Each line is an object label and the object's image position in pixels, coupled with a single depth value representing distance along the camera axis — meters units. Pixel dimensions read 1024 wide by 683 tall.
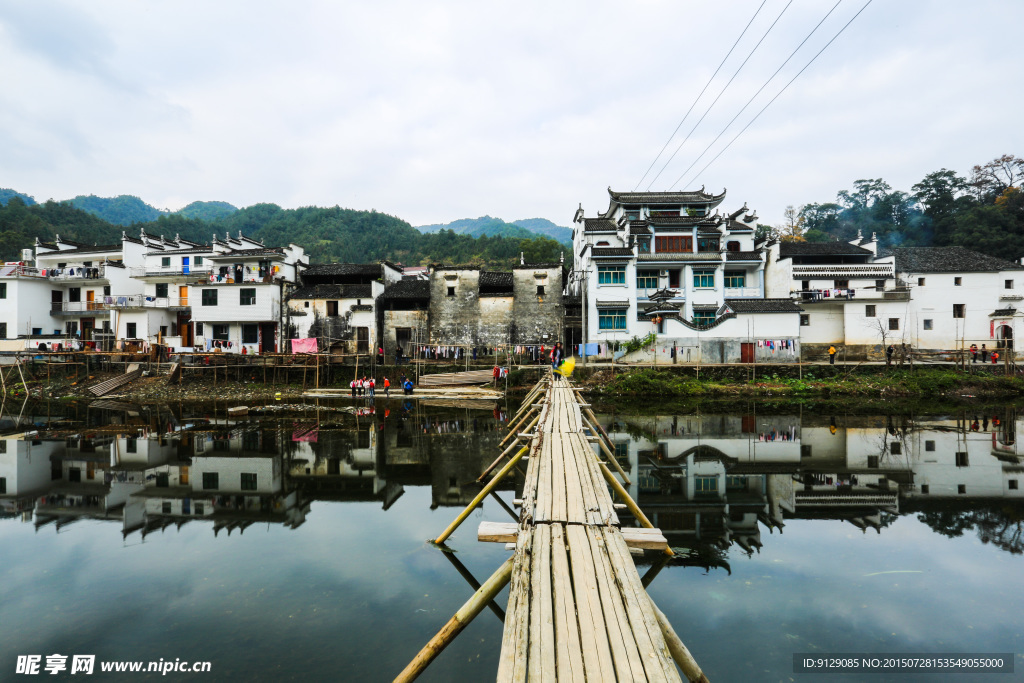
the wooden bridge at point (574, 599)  3.30
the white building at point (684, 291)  30.88
